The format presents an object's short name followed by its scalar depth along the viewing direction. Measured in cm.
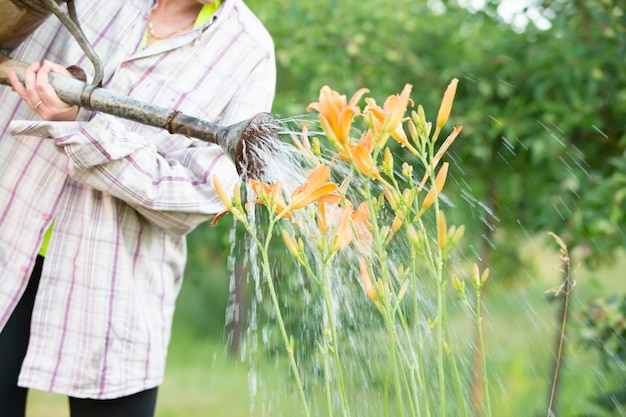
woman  166
